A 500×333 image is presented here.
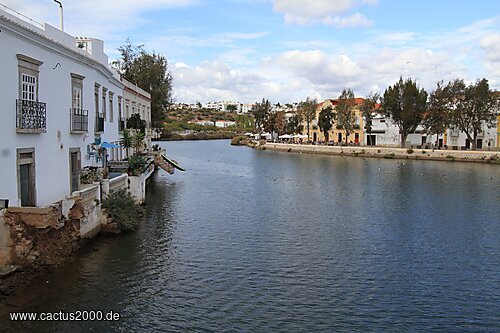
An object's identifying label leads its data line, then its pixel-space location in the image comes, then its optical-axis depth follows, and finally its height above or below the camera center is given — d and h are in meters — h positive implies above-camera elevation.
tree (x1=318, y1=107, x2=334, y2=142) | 82.33 +3.31
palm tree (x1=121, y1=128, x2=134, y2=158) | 30.69 -0.10
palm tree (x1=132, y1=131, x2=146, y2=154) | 33.14 -0.10
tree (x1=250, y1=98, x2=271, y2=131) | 105.69 +6.12
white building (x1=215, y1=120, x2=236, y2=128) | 179.95 +5.73
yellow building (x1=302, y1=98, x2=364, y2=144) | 84.12 +1.43
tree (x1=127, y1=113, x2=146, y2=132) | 34.76 +1.15
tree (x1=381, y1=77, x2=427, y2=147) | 66.62 +4.71
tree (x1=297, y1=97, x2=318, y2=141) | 89.75 +5.03
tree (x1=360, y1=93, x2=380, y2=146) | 76.00 +4.62
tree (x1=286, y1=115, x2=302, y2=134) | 94.56 +2.67
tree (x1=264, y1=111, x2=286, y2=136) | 101.31 +3.41
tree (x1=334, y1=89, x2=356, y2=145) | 78.31 +4.26
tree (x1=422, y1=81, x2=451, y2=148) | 64.19 +3.70
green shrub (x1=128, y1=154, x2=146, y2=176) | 25.28 -1.36
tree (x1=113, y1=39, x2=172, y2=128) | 50.12 +6.43
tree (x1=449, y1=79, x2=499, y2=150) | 60.84 +4.25
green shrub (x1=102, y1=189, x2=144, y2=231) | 19.19 -2.82
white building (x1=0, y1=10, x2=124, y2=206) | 13.55 +0.83
